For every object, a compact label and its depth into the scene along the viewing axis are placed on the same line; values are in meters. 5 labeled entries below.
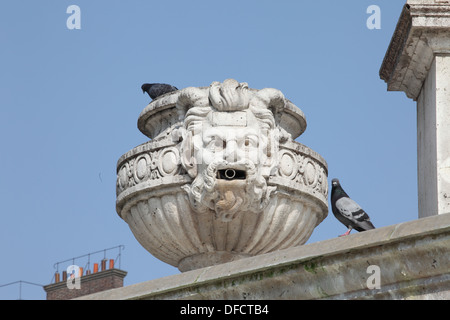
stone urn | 15.46
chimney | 52.12
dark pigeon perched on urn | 18.59
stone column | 15.07
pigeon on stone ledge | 16.16
